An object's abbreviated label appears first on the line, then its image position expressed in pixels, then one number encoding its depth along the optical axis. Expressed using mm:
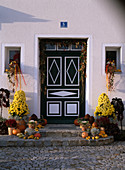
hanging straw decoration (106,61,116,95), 6441
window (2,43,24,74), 6589
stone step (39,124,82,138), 5551
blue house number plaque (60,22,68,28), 6574
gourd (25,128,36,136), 5299
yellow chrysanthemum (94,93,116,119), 6000
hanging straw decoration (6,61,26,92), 6469
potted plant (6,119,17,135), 5516
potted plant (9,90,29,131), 6012
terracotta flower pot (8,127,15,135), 5523
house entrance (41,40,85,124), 6957
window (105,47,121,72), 6898
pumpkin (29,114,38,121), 6198
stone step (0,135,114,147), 4930
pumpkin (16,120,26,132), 5669
